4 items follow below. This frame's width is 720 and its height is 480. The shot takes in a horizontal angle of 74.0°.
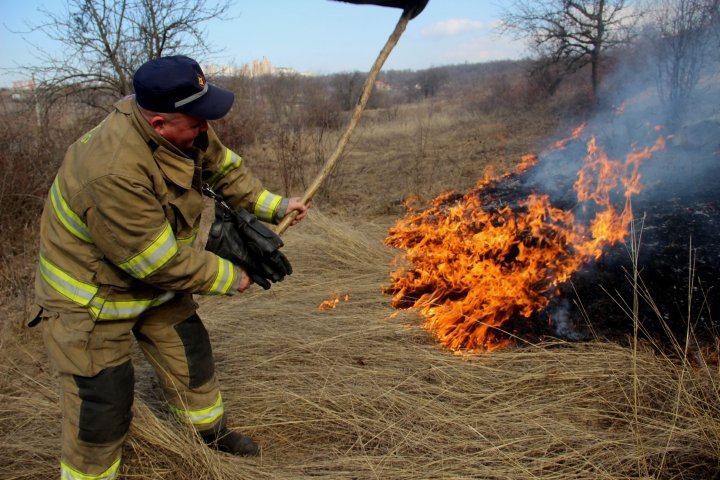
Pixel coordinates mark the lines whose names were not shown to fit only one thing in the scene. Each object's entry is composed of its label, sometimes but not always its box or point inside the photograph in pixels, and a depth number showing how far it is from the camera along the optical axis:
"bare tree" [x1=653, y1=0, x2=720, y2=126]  8.29
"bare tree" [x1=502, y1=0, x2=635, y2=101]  16.39
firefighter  2.04
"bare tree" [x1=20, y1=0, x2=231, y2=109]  8.70
